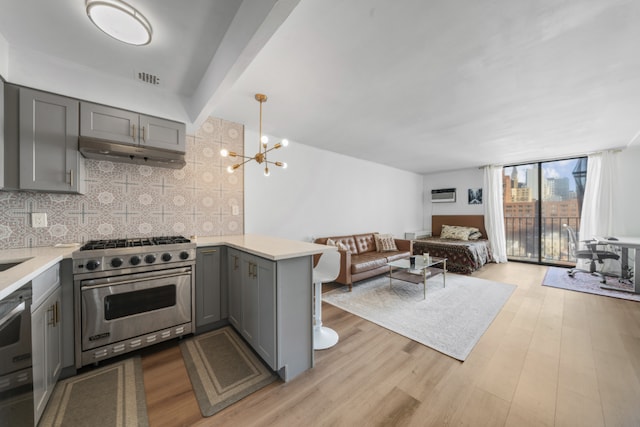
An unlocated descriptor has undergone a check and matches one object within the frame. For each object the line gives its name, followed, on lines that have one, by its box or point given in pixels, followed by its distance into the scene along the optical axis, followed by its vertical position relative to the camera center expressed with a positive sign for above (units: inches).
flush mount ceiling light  55.6 +50.7
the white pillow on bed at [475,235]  231.5 -24.0
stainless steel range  69.6 -28.0
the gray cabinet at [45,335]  50.1 -30.9
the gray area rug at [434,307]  91.4 -49.9
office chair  157.8 -30.7
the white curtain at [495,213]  224.4 -1.2
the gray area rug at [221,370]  61.5 -50.0
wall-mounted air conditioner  259.4 +19.4
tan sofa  144.3 -33.7
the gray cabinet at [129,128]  79.7 +32.2
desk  136.2 -20.4
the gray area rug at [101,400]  54.0 -49.9
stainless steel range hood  76.3 +21.4
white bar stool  84.9 -25.3
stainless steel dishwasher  38.1 -27.2
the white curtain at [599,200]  173.8 +9.6
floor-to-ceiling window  201.5 +5.0
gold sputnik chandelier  92.1 +28.6
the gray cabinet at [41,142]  68.9 +22.2
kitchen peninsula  65.6 -28.2
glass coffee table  136.5 -38.7
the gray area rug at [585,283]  136.0 -49.2
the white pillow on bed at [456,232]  229.5 -21.0
